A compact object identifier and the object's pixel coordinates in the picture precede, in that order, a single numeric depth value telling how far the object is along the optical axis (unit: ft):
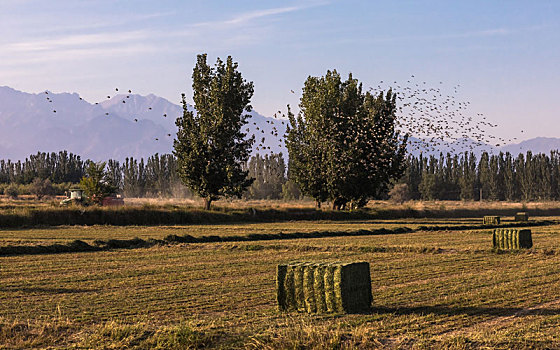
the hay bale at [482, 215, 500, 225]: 217.25
